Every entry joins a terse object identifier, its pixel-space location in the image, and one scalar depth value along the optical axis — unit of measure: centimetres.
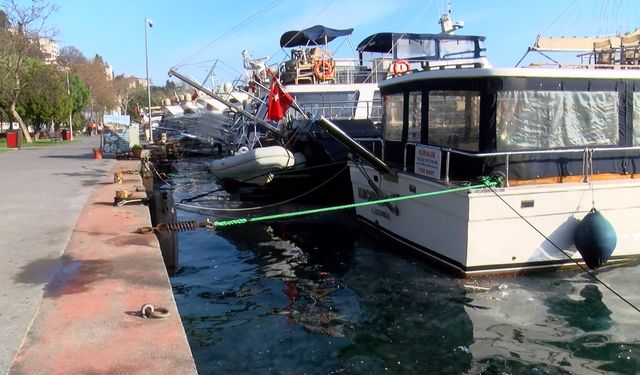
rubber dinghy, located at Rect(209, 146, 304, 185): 1402
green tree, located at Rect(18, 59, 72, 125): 3719
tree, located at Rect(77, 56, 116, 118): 7412
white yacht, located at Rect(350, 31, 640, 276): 762
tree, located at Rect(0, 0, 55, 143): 3209
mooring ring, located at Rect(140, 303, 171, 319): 443
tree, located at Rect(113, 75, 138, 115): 9719
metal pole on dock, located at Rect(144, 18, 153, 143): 3579
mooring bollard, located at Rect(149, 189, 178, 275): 784
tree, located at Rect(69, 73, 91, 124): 5841
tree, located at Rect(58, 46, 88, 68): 7675
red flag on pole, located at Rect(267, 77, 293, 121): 1109
